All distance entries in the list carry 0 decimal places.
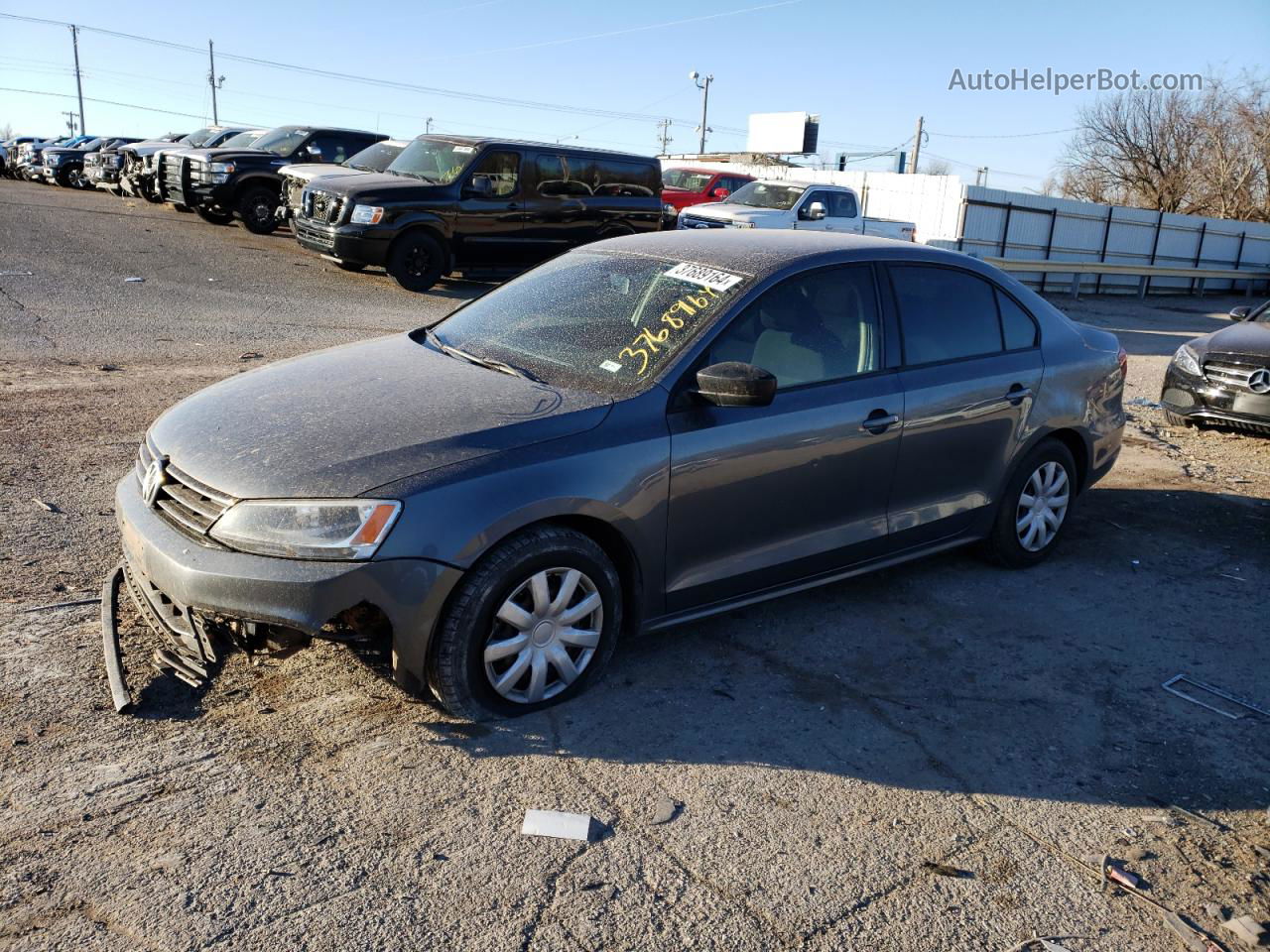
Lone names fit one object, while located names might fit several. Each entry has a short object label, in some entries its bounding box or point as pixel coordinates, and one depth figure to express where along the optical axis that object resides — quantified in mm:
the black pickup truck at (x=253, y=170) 17625
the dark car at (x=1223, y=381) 8836
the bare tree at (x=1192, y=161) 46250
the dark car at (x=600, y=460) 3404
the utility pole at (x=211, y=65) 93938
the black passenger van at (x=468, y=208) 13500
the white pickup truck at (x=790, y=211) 17266
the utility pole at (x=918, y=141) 58688
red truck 21719
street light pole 68688
